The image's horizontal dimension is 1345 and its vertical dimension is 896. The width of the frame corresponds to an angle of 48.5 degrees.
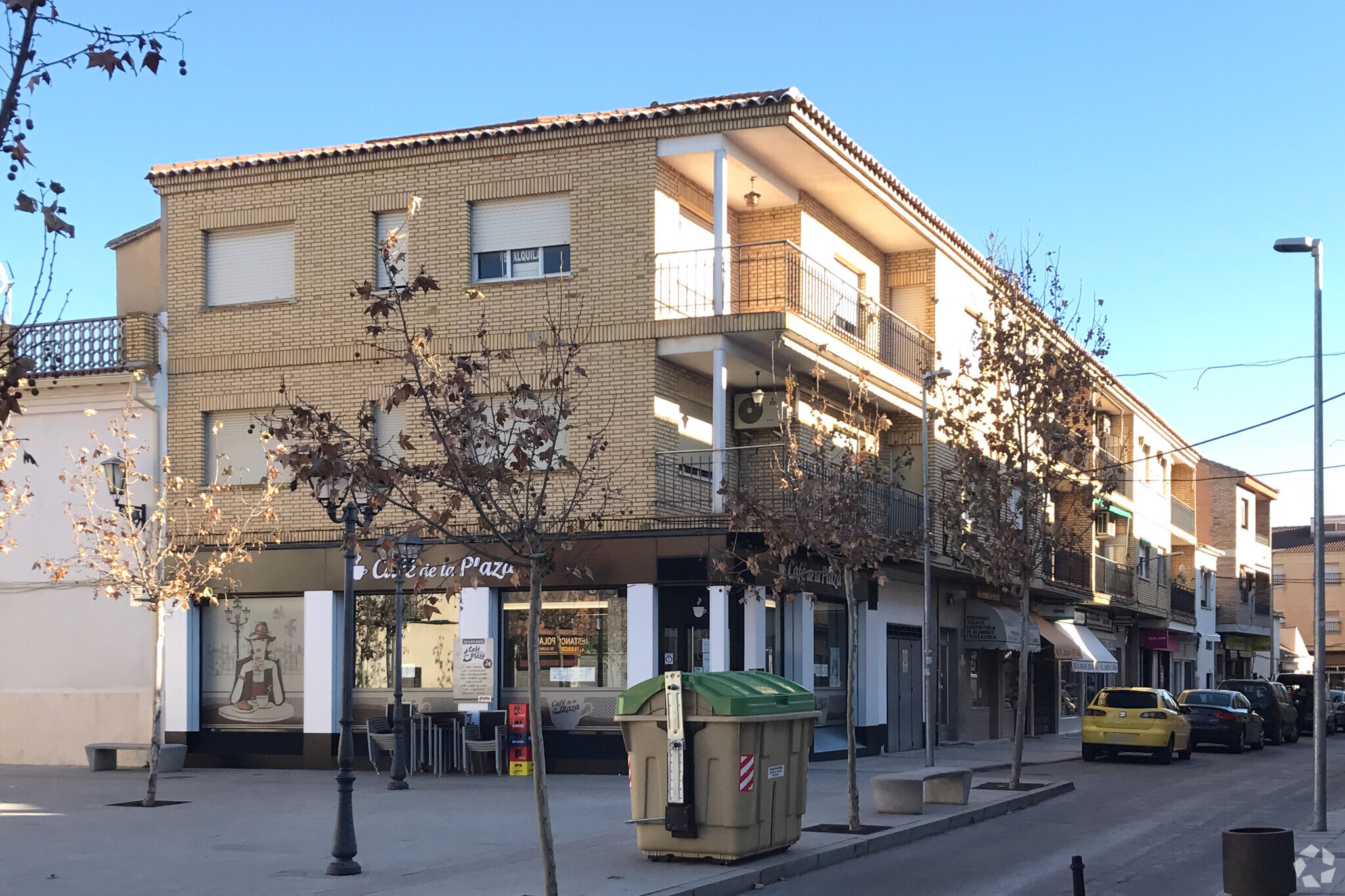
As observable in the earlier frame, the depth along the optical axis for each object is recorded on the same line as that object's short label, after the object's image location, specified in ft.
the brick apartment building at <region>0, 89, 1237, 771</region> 74.08
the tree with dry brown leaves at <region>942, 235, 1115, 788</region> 66.95
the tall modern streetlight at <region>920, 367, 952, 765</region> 76.18
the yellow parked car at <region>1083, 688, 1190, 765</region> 89.56
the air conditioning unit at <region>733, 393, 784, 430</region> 82.64
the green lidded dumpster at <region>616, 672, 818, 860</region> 40.55
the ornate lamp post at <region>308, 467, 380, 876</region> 39.19
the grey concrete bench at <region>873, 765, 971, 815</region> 54.03
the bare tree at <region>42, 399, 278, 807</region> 61.21
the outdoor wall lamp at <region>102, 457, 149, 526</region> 61.67
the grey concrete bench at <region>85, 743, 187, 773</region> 74.18
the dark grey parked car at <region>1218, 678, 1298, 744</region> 122.11
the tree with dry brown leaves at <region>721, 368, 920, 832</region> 52.65
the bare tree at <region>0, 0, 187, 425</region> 20.15
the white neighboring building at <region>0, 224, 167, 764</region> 80.07
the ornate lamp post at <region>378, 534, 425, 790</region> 66.03
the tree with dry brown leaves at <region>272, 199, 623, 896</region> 31.86
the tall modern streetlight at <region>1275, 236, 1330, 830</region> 50.01
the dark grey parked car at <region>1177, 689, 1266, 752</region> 105.70
